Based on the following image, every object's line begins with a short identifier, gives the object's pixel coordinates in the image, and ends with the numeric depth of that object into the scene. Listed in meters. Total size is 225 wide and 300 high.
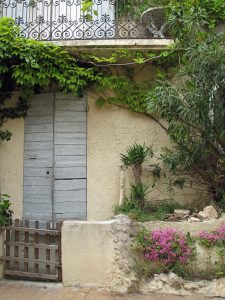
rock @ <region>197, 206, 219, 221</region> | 4.91
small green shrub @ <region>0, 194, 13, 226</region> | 4.99
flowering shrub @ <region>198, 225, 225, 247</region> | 4.49
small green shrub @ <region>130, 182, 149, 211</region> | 5.80
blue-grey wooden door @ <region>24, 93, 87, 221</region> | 6.56
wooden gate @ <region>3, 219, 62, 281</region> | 4.76
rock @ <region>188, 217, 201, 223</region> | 4.80
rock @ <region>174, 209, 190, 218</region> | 5.23
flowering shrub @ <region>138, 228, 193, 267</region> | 4.45
